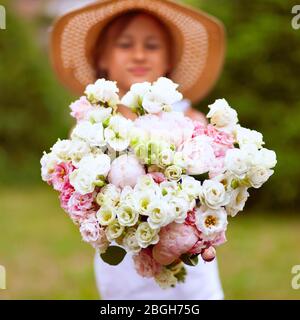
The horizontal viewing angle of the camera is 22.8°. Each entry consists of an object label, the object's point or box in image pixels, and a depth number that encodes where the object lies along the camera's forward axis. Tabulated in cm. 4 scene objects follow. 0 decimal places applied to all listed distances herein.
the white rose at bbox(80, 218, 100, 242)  246
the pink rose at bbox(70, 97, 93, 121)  265
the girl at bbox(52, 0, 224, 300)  342
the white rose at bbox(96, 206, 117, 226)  243
